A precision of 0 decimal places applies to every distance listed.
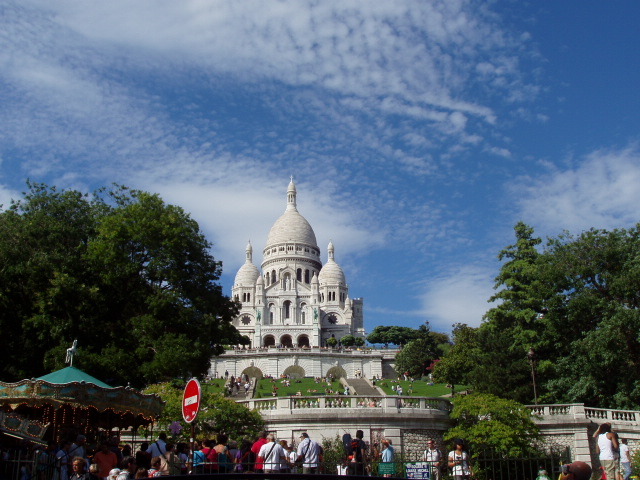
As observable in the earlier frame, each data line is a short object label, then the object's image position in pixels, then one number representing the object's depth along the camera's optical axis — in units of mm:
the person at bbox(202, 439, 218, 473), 13552
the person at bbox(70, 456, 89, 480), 11617
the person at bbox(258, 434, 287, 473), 14117
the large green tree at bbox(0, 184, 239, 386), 25750
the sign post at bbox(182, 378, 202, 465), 11344
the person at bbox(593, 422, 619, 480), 12922
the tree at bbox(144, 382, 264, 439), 23906
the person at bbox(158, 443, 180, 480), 13041
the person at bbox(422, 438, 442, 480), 14690
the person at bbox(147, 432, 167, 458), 15039
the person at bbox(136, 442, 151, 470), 14969
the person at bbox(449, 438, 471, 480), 12922
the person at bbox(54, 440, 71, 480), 13602
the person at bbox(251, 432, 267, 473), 14498
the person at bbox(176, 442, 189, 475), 14366
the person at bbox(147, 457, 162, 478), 13209
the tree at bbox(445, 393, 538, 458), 23781
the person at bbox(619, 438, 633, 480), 13938
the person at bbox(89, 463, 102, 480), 11898
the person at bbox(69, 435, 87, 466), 14605
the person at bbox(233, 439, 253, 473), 14266
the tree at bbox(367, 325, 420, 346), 95938
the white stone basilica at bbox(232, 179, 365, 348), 97000
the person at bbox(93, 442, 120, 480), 13711
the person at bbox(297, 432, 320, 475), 15004
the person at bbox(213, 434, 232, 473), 13875
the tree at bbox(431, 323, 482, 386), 50906
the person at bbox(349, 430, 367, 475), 15352
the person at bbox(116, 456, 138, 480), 12823
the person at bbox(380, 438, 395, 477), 16031
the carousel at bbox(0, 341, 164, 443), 16688
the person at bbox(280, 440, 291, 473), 13597
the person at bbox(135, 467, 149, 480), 14408
